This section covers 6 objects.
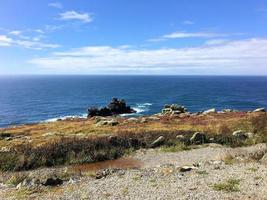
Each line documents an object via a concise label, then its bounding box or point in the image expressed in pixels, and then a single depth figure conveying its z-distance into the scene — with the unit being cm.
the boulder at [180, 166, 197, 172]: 1292
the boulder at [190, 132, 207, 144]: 2014
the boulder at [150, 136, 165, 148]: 1985
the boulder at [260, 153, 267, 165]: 1352
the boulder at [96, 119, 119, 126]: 3314
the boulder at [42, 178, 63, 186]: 1179
